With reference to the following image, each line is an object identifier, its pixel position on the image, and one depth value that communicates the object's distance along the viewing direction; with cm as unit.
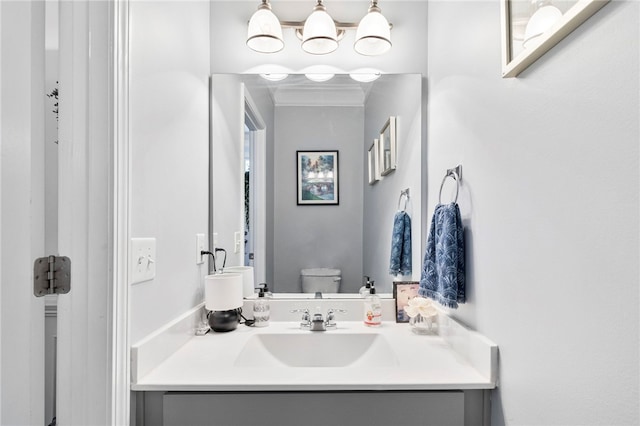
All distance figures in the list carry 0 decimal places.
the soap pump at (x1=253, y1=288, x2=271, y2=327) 149
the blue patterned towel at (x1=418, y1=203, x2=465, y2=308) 113
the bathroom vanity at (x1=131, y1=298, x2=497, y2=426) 95
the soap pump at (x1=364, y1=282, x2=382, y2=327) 150
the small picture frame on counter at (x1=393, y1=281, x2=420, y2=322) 152
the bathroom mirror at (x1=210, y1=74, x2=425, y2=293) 163
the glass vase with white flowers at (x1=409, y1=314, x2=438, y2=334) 139
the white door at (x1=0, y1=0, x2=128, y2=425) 83
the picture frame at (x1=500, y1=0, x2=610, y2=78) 62
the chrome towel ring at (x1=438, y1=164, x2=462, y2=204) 122
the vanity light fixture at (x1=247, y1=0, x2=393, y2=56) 154
